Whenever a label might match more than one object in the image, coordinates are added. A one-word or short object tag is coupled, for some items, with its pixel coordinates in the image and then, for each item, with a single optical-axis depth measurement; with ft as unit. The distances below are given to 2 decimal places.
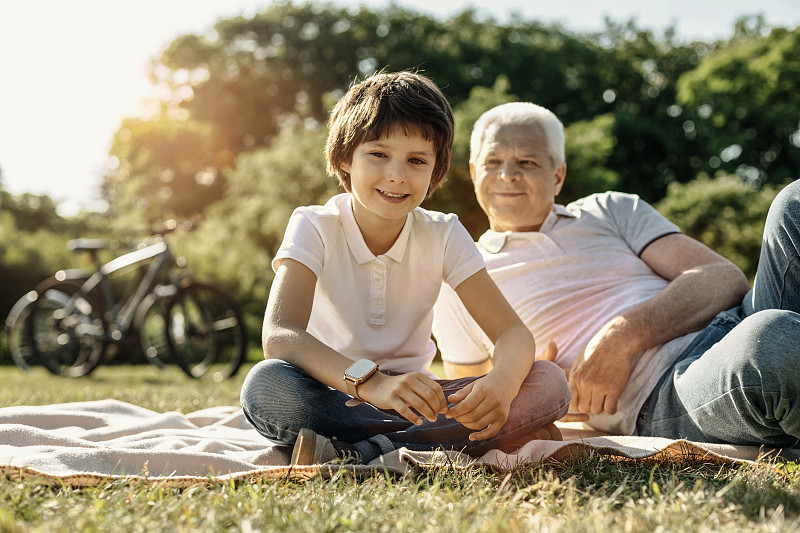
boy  6.81
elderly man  6.99
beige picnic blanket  6.25
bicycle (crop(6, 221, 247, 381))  23.95
